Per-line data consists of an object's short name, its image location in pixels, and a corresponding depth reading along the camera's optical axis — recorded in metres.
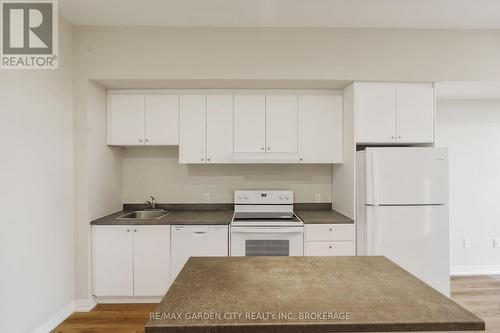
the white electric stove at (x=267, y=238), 2.65
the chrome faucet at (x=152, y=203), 3.29
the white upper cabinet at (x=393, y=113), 2.72
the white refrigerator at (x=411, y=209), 2.51
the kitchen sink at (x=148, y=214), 3.24
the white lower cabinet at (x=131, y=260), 2.70
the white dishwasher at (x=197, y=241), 2.70
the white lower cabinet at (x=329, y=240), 2.66
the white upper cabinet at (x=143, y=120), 2.96
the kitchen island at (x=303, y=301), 0.85
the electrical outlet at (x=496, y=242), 3.44
